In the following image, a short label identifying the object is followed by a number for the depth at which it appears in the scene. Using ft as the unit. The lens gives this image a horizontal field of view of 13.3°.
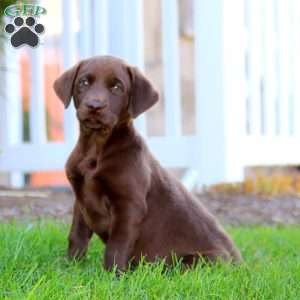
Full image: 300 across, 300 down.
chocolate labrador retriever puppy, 18.36
